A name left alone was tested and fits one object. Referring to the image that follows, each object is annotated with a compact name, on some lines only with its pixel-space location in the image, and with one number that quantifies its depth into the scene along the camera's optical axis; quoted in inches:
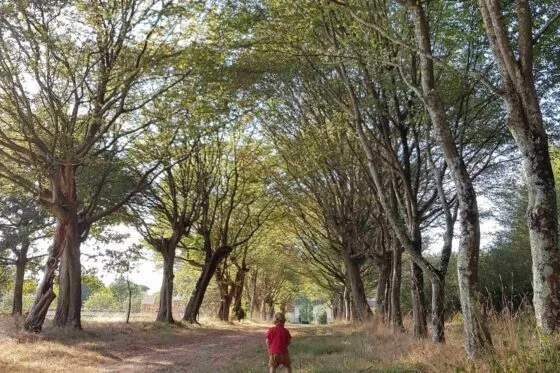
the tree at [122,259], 992.9
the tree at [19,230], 1029.8
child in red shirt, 315.3
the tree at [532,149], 203.6
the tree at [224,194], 983.0
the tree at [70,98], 509.4
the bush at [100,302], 3484.3
